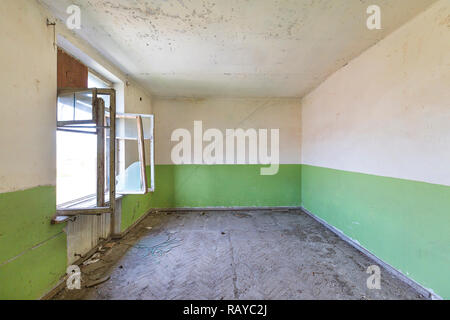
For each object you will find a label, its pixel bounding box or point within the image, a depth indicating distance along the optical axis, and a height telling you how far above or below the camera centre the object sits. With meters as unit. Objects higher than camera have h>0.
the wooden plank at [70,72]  2.11 +1.04
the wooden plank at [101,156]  2.07 +0.01
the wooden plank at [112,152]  2.08 +0.06
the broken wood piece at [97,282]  2.02 -1.37
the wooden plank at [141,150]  3.00 +0.12
